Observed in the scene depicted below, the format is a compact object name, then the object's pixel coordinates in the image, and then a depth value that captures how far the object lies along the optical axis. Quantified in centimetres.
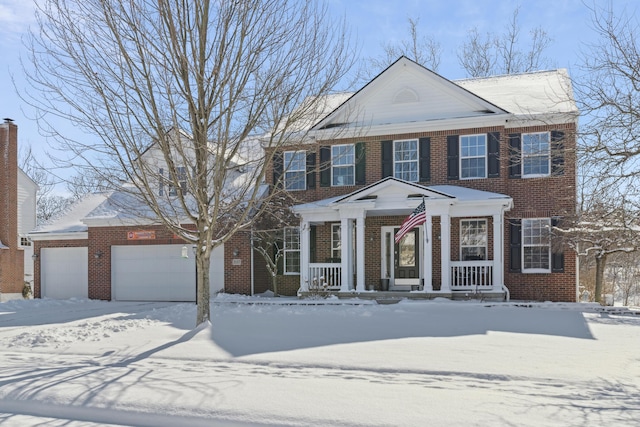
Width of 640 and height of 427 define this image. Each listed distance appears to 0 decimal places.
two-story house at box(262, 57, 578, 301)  1623
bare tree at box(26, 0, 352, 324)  978
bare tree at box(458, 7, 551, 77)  3281
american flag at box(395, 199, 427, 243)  1520
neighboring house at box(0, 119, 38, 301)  2480
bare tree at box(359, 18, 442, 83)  3391
